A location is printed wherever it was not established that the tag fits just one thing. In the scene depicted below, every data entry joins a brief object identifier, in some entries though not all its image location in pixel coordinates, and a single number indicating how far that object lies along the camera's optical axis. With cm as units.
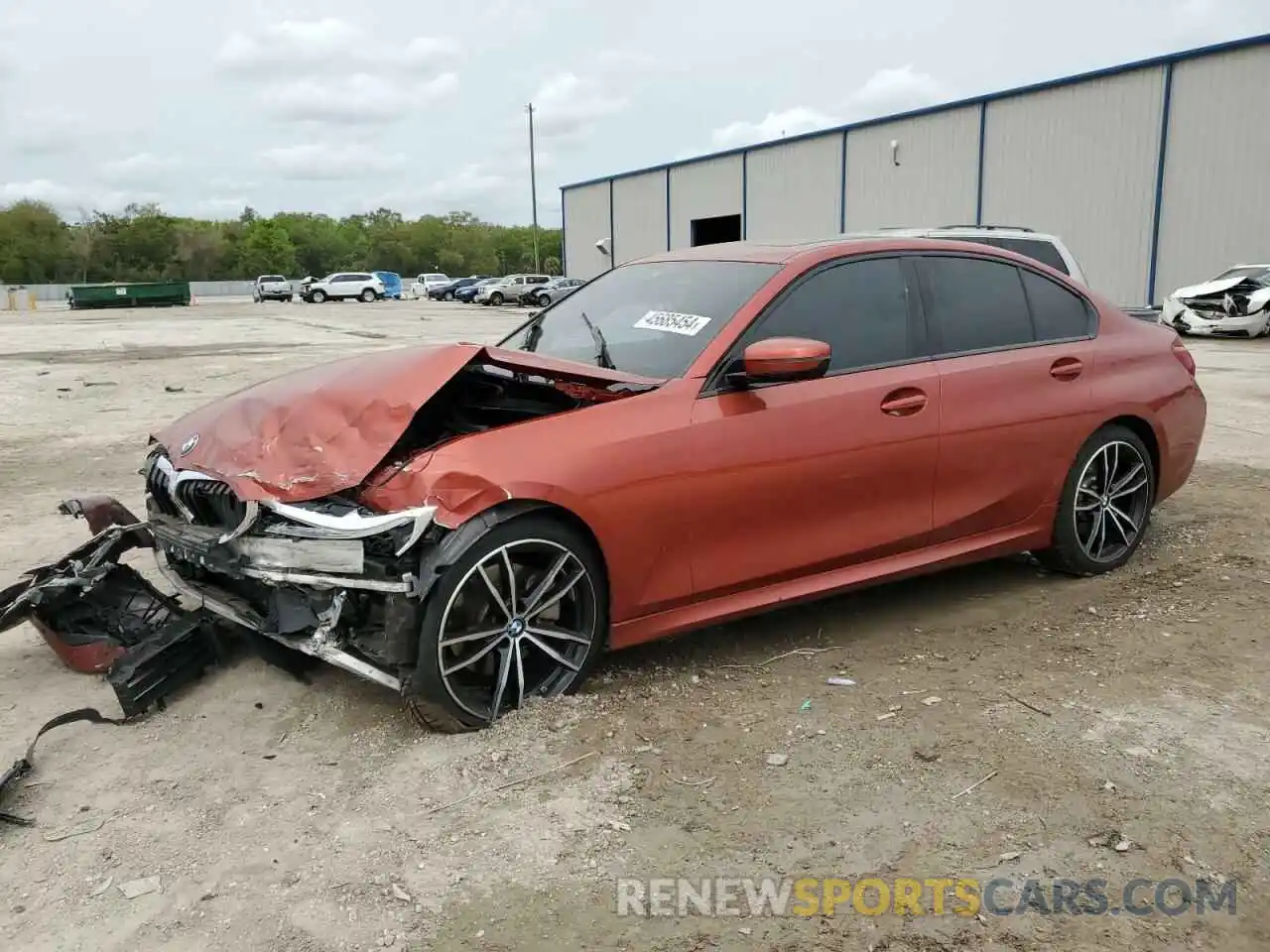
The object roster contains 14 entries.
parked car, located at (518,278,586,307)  4719
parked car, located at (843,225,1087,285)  938
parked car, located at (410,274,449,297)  6612
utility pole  7412
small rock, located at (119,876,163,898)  271
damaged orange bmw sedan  337
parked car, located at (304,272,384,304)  5400
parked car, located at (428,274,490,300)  6169
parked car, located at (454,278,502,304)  5491
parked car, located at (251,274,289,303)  5688
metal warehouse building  2380
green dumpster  4859
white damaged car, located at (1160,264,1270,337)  2048
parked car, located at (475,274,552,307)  5131
